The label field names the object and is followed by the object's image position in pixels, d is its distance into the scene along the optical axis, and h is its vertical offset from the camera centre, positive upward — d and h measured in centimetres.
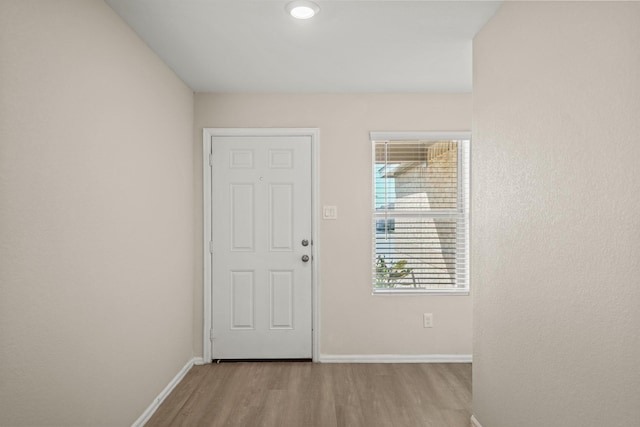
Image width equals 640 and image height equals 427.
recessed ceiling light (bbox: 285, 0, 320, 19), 214 +111
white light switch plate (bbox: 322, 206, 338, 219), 373 +8
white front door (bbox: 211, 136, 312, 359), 373 -24
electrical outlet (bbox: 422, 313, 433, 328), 374 -89
